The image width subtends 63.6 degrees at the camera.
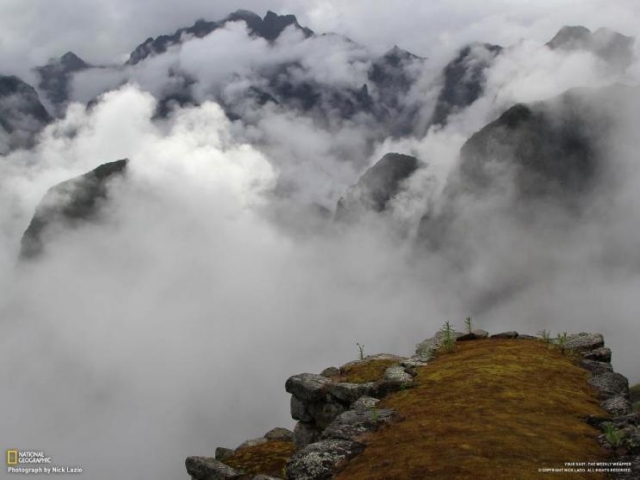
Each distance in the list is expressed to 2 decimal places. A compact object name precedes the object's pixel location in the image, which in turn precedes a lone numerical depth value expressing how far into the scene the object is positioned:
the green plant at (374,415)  27.95
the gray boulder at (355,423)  26.64
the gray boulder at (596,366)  35.53
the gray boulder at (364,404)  30.69
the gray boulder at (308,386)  39.84
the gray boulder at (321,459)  23.30
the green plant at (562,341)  41.04
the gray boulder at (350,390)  34.69
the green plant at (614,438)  21.73
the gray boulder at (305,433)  40.25
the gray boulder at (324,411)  38.12
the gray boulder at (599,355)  38.81
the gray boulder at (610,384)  30.55
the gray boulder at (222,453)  47.54
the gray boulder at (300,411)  40.74
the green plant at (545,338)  43.62
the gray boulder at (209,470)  36.84
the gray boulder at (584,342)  40.75
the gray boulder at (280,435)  51.19
